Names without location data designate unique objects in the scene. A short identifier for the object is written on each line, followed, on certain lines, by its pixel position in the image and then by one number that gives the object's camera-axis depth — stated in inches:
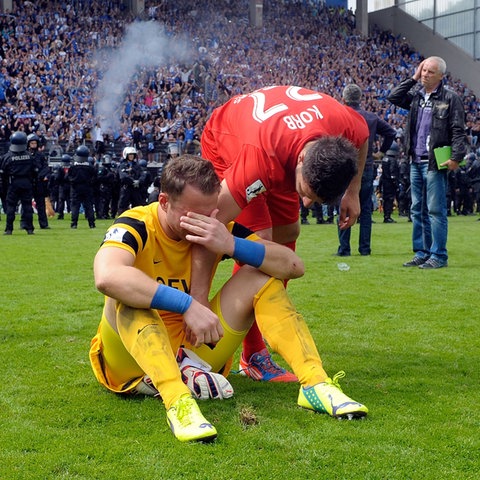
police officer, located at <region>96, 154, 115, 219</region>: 865.5
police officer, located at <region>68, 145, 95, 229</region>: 705.6
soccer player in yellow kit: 125.6
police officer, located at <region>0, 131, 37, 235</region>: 629.9
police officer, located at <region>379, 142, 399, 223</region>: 798.5
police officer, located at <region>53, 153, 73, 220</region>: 863.1
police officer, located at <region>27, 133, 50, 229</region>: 679.7
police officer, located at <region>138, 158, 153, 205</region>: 815.0
